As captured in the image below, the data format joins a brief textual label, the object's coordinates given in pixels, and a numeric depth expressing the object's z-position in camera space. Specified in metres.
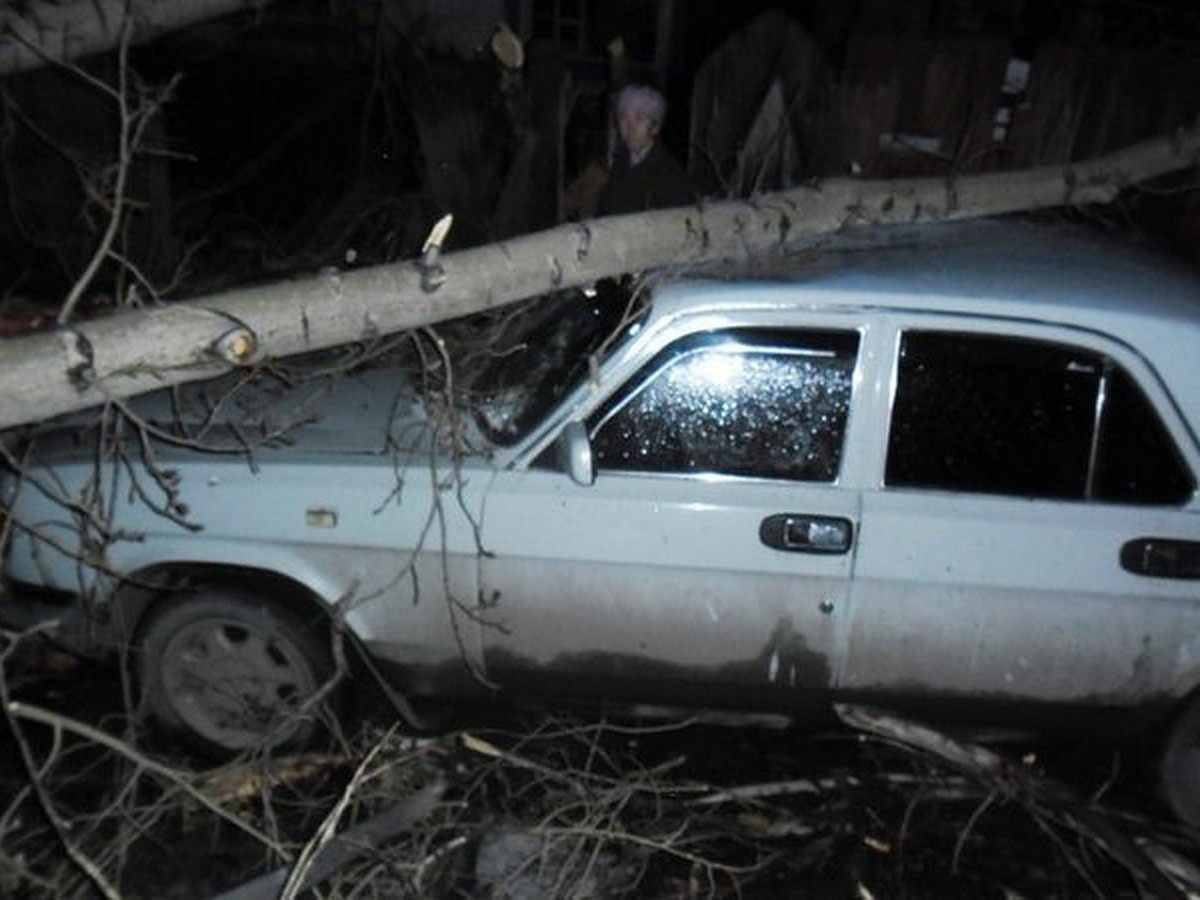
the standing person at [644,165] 4.95
